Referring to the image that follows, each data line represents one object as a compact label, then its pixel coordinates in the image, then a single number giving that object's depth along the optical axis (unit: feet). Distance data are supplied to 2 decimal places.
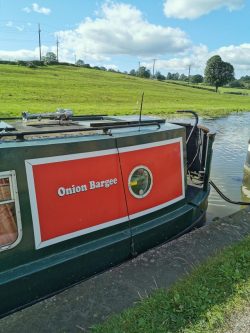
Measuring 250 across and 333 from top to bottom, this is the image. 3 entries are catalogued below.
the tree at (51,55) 331.39
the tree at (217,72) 286.05
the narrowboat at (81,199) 11.34
